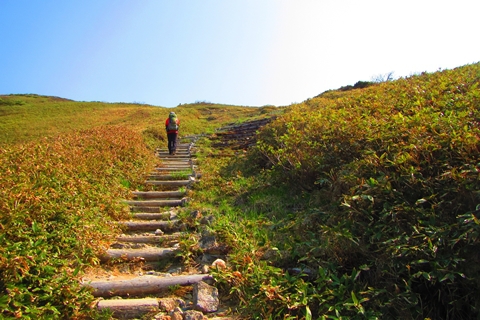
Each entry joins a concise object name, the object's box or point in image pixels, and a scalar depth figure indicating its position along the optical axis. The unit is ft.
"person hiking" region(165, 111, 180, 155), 44.70
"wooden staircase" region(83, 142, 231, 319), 12.49
